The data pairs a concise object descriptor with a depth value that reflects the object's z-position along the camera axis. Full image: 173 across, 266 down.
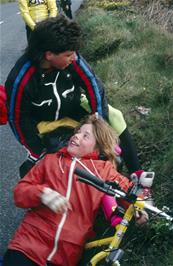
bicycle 2.83
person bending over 3.75
